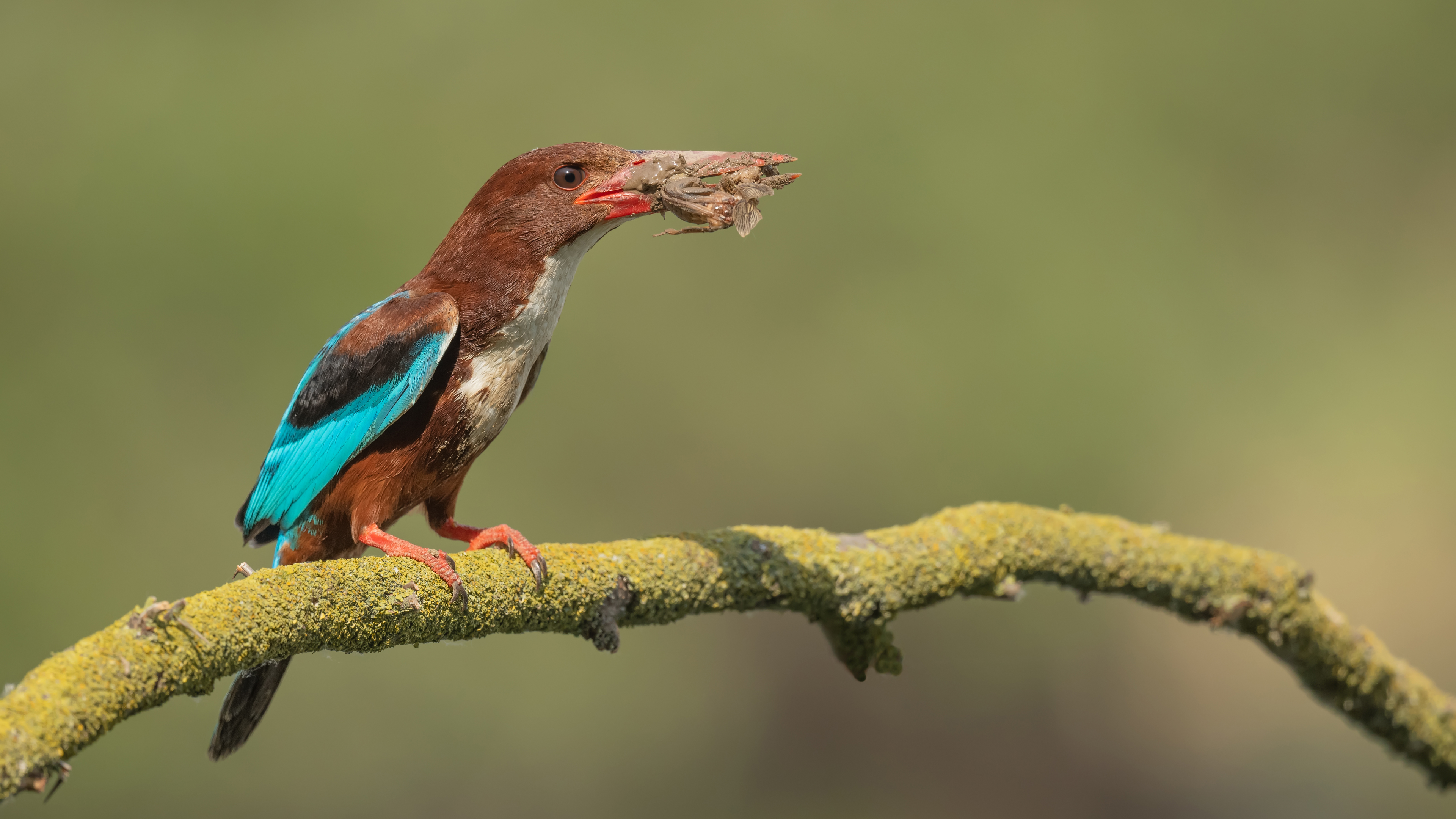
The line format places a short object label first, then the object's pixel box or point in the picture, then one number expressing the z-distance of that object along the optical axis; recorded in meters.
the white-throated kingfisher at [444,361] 6.20
